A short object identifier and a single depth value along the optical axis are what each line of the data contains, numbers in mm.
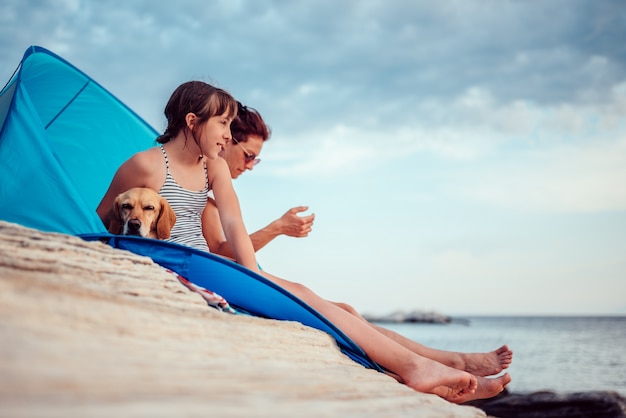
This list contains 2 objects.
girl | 2777
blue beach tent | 2438
